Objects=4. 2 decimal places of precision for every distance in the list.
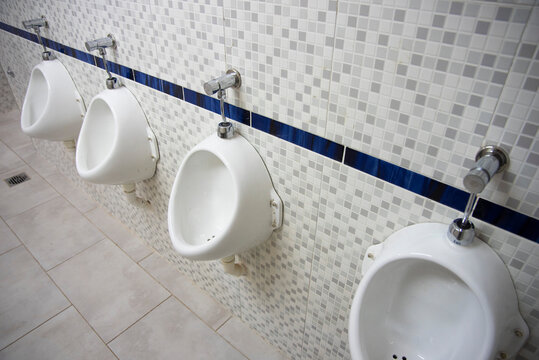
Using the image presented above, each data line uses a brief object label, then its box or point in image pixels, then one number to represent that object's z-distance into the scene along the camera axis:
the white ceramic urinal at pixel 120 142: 1.54
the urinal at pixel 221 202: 1.12
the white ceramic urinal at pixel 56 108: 1.93
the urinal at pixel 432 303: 0.70
